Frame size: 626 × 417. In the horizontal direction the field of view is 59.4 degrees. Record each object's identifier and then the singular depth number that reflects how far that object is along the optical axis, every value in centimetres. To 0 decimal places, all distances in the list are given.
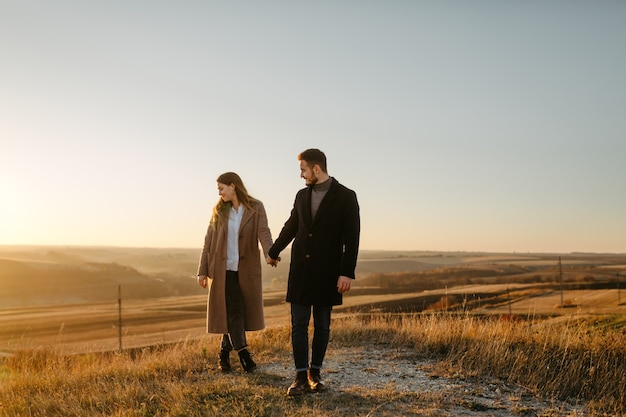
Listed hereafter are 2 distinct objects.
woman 583
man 473
